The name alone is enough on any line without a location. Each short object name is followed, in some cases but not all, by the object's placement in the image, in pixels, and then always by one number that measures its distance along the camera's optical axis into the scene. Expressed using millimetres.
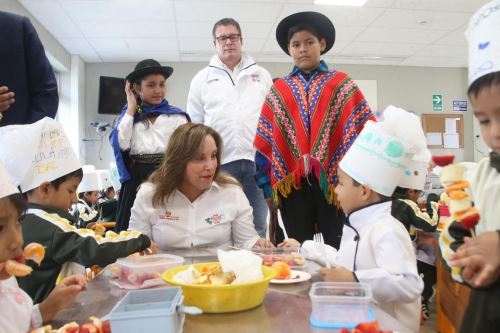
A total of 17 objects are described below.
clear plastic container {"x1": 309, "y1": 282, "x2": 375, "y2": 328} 915
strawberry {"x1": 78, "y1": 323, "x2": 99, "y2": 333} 839
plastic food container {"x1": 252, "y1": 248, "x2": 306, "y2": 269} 1460
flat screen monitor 7465
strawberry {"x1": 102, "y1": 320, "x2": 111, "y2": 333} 861
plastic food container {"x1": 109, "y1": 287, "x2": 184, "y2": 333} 819
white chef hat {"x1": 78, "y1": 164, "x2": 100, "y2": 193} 5273
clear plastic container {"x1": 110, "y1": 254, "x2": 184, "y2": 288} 1301
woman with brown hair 1993
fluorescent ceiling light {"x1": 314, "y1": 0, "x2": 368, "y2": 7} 5324
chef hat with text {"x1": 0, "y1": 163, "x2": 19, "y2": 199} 986
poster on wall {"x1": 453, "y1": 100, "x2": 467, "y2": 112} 8648
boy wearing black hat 2201
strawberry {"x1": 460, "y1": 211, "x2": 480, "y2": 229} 765
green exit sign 8612
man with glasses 2959
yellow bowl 1001
